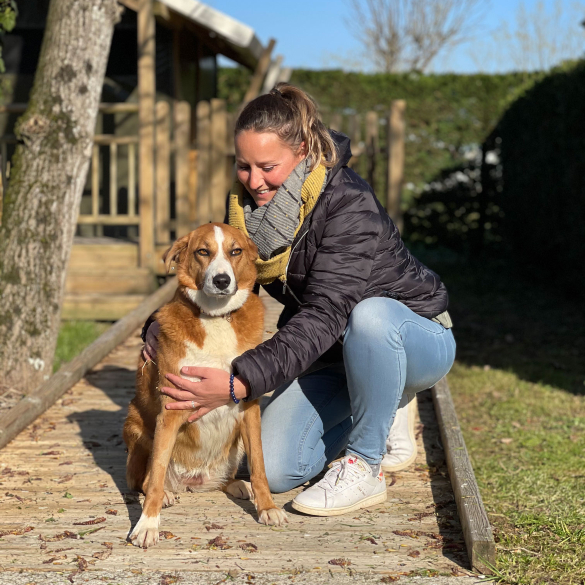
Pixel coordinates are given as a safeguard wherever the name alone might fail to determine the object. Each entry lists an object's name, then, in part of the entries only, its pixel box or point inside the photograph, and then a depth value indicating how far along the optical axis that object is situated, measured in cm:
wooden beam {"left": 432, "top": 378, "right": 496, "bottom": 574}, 255
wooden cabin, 790
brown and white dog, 285
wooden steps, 775
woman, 292
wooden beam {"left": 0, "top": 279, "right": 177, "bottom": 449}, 396
